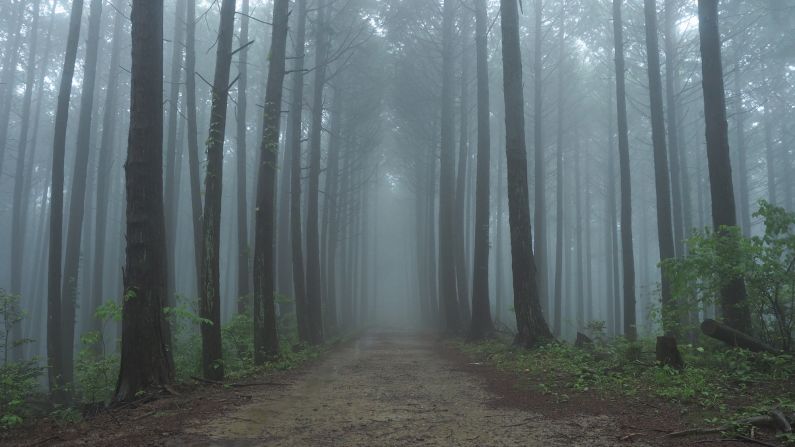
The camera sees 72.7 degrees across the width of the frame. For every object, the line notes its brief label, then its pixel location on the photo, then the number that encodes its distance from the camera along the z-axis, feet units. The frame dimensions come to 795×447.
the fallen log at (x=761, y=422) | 13.66
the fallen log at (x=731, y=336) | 24.91
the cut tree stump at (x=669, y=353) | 23.70
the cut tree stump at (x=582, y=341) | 33.71
